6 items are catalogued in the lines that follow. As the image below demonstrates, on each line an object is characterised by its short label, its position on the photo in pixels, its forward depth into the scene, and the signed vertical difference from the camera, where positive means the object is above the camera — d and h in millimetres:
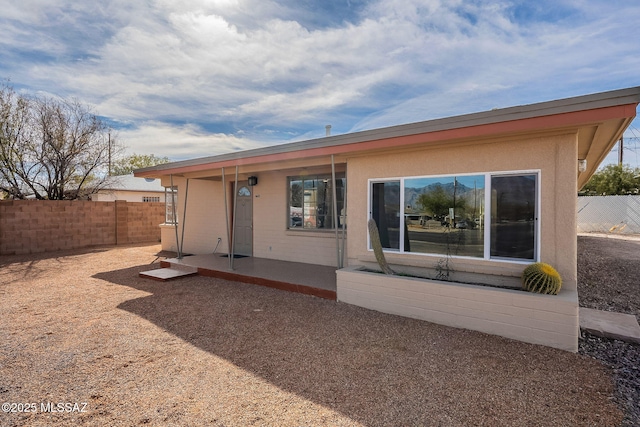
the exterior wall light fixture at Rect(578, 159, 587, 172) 5898 +859
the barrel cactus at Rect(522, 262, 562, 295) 4074 -867
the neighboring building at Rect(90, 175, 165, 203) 17703 +1229
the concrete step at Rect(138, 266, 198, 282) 7571 -1538
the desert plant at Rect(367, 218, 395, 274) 5484 -614
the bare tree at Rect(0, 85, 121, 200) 12570 +2674
